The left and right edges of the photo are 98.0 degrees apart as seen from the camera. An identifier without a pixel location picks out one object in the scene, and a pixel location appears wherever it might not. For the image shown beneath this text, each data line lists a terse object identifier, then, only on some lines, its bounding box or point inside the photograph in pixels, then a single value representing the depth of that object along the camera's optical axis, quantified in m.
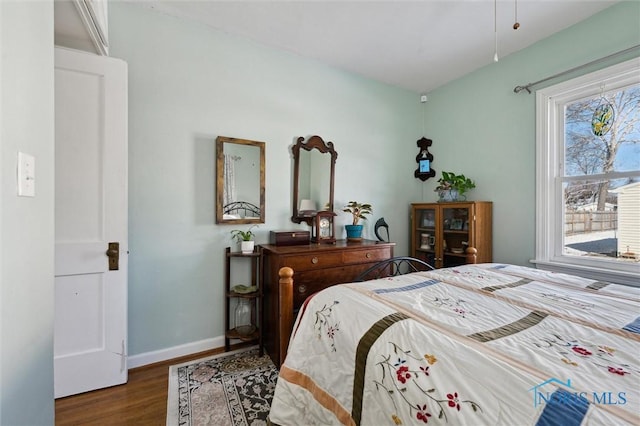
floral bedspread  0.62
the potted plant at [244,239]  2.31
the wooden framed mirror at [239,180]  2.33
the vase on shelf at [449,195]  2.96
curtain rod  1.99
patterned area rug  1.55
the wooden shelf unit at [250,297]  2.24
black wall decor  3.44
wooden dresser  2.12
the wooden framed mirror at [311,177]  2.68
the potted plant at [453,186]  2.92
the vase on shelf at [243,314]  2.42
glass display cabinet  2.69
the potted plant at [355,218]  2.80
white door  1.71
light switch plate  0.74
